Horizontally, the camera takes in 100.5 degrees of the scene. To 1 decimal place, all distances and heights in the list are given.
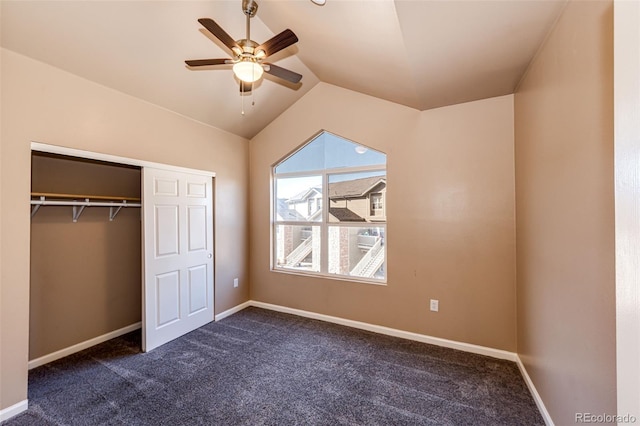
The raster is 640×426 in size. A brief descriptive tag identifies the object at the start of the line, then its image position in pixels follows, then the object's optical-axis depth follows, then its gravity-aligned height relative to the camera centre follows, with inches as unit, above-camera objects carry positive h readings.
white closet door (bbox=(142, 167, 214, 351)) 113.5 -18.5
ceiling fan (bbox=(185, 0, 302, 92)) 72.9 +48.0
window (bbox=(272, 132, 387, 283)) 133.8 +2.1
